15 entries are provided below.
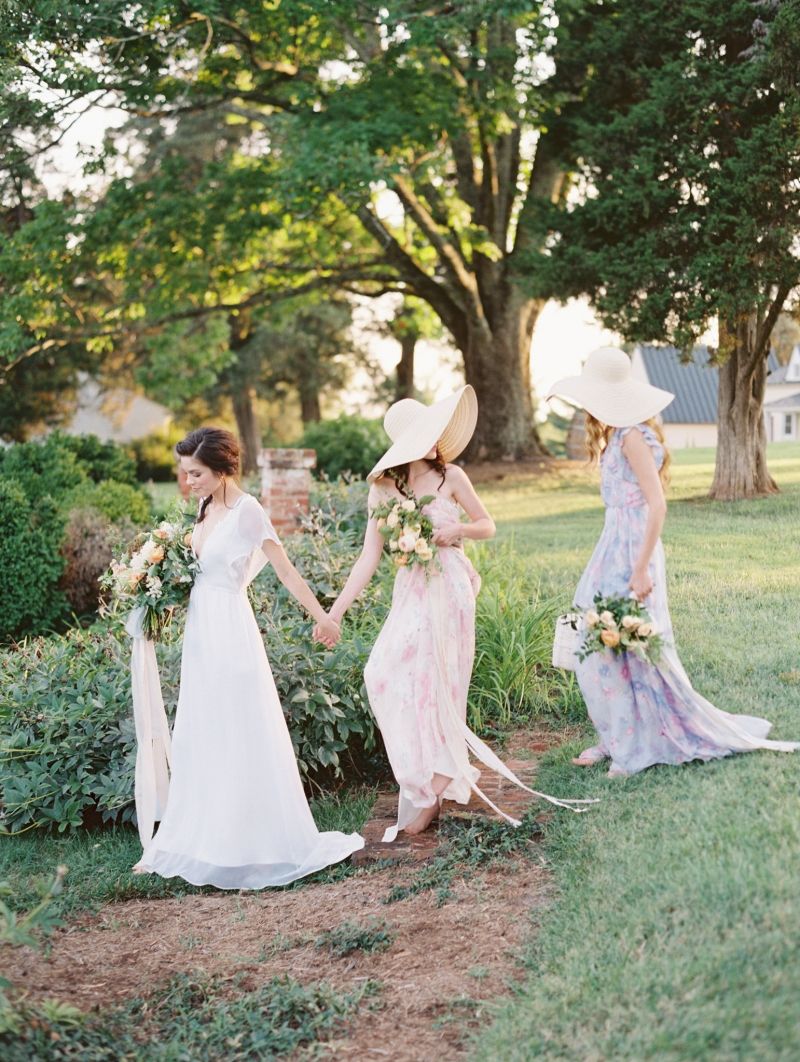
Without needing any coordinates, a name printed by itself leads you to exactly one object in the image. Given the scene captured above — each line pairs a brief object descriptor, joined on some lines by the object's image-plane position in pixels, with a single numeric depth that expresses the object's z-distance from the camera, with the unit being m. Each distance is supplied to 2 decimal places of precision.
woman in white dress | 5.30
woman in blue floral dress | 5.37
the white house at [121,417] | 35.00
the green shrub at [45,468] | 14.73
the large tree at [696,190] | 13.55
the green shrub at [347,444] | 19.52
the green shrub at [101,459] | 16.42
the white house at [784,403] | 51.88
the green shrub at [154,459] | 33.75
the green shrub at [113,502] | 14.04
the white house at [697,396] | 53.19
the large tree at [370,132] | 14.81
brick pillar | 11.34
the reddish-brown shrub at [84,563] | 13.16
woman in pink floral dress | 5.40
